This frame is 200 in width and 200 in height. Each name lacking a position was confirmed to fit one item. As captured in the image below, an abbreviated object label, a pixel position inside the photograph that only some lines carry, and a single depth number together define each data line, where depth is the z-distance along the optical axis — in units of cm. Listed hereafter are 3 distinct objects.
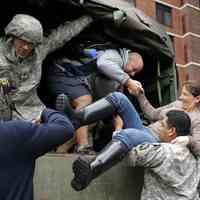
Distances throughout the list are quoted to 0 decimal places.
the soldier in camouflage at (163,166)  232
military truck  258
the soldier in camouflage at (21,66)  263
